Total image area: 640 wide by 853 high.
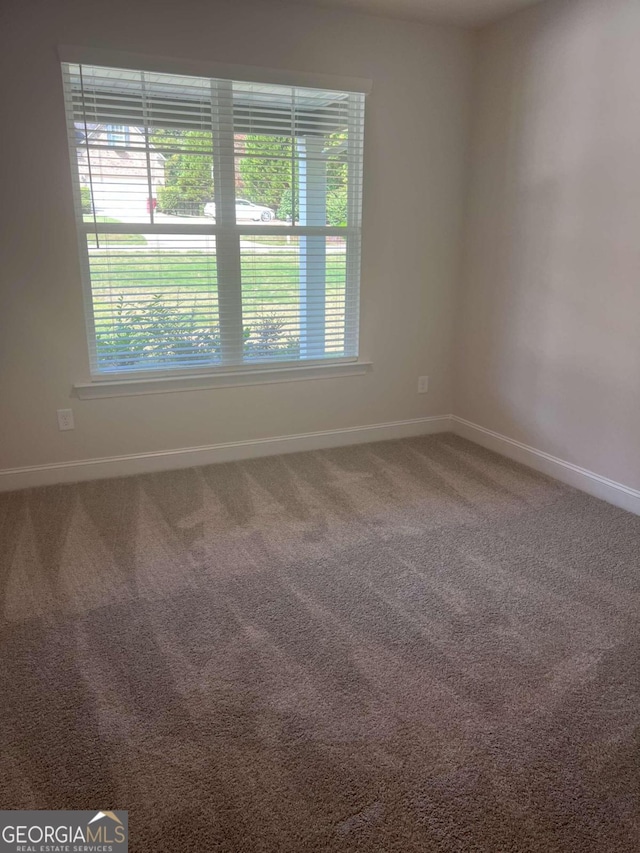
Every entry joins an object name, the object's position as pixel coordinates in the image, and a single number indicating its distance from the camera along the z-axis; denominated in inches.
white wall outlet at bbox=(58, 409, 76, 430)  127.3
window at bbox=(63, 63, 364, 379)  118.8
